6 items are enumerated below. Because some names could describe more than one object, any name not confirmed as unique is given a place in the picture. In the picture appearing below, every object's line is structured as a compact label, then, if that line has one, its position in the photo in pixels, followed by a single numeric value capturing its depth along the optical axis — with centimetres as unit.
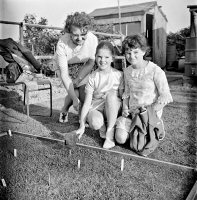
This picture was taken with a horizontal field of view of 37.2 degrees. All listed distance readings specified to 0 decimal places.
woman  290
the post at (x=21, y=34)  505
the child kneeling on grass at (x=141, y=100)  244
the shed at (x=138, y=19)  1174
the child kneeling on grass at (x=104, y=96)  268
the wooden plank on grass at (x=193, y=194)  168
